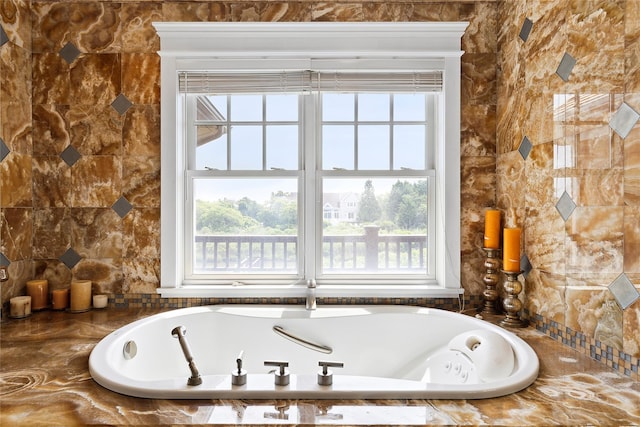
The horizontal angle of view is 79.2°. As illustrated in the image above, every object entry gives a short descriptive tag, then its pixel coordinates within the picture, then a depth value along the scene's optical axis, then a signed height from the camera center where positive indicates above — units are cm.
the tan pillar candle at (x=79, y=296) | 212 -46
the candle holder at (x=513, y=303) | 188 -45
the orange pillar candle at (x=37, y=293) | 212 -44
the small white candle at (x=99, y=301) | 217 -50
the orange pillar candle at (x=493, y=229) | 206 -9
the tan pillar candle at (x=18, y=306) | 202 -49
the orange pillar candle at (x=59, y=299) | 214 -48
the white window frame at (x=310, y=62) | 217 +86
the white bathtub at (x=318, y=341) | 174 -65
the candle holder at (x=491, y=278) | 207 -36
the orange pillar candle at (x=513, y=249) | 189 -18
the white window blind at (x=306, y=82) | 221 +74
